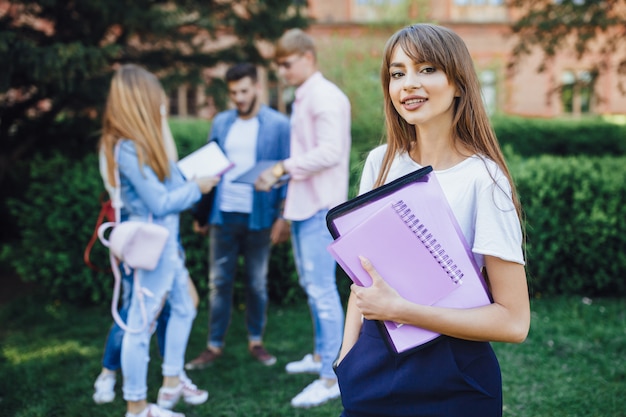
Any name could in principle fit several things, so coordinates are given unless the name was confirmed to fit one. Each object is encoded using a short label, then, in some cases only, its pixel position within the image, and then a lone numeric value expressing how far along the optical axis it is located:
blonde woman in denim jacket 3.12
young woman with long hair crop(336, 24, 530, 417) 1.46
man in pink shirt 3.50
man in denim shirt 4.07
